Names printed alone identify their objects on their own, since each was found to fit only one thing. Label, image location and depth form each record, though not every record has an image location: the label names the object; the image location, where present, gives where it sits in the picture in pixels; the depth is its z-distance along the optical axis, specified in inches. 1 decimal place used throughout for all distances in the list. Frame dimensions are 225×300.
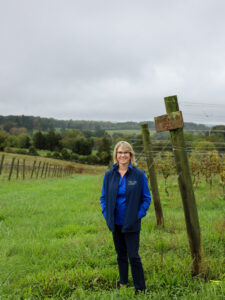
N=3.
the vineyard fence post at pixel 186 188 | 130.0
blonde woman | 115.9
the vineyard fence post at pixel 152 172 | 218.8
